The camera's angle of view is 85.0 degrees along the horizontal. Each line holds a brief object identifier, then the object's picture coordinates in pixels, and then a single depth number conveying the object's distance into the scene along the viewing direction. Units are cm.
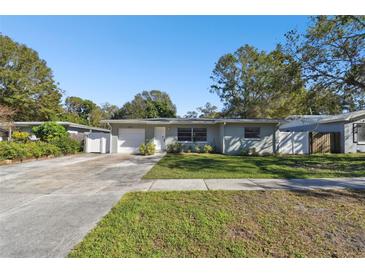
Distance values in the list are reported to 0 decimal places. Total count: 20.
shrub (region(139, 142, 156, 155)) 1495
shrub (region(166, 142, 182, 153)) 1594
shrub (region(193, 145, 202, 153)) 1595
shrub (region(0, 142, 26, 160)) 1071
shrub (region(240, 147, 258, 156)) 1522
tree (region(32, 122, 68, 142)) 1512
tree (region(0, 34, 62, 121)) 2831
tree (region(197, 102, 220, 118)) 4920
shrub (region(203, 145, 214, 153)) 1574
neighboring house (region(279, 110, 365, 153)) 1603
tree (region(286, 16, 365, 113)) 1062
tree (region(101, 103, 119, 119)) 5041
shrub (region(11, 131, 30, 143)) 1535
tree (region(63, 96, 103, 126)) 4431
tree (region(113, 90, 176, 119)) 3781
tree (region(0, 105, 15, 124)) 1413
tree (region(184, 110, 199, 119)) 5033
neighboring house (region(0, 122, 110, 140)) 1810
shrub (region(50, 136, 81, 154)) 1469
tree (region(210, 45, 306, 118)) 2827
